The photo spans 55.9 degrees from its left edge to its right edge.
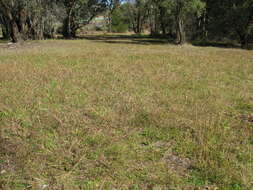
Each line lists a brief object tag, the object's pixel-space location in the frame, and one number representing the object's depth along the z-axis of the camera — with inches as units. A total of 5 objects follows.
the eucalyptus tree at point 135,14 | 1962.6
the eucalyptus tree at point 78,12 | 1124.4
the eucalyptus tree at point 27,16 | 779.4
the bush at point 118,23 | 2126.0
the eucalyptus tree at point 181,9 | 759.7
